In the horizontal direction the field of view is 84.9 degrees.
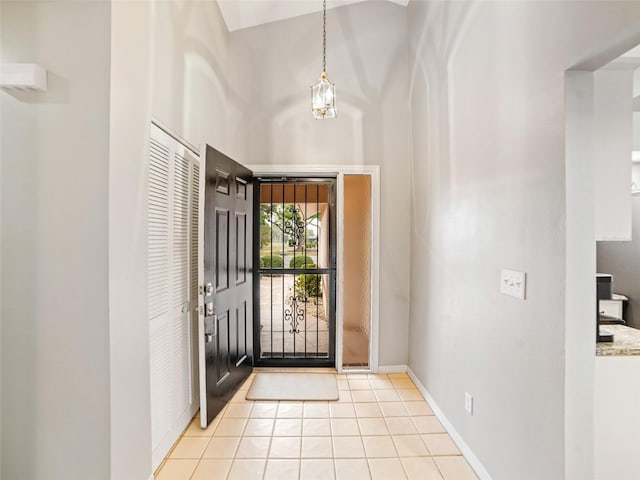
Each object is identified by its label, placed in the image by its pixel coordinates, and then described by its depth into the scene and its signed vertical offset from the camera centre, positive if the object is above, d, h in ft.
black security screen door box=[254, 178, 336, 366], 11.96 -0.81
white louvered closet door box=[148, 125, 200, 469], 6.73 -0.94
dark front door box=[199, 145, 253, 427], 8.18 -1.12
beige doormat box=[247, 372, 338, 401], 9.87 -4.36
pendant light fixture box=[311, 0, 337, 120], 8.28 +3.39
